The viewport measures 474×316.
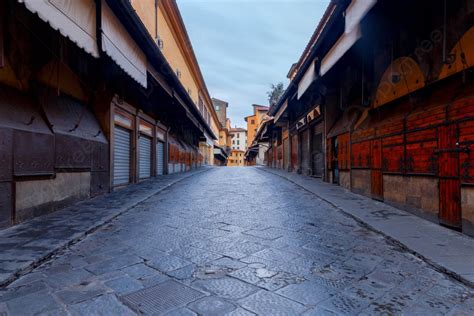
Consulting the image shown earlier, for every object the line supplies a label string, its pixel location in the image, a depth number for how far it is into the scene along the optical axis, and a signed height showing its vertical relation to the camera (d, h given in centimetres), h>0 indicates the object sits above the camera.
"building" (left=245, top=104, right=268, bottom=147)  6325 +873
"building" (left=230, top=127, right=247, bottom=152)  9800 +805
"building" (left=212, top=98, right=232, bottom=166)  5057 +618
